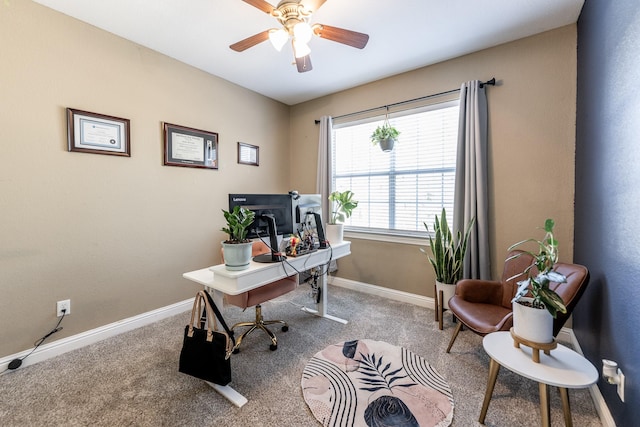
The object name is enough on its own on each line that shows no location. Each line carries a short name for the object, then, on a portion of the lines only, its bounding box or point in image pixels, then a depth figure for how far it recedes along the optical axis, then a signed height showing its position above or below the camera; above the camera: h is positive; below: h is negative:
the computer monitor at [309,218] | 2.14 -0.11
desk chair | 2.04 -0.74
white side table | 1.18 -0.78
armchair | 1.53 -0.71
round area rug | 1.44 -1.16
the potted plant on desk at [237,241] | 1.64 -0.23
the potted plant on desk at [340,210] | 2.55 -0.06
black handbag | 1.53 -0.86
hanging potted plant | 3.00 +0.79
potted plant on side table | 1.25 -0.51
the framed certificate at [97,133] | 2.08 +0.61
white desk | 1.60 -0.49
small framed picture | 3.35 +0.68
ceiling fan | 1.58 +1.15
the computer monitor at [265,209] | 1.81 -0.03
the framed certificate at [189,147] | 2.65 +0.63
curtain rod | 2.47 +1.19
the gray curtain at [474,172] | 2.46 +0.32
